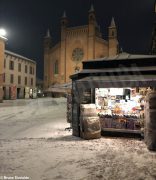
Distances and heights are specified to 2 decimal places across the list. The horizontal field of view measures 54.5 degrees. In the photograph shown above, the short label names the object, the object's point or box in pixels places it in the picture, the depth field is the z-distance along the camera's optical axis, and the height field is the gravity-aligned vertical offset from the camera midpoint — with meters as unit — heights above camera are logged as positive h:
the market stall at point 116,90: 5.92 +0.14
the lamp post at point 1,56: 22.64 +5.60
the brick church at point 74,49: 34.85 +10.27
